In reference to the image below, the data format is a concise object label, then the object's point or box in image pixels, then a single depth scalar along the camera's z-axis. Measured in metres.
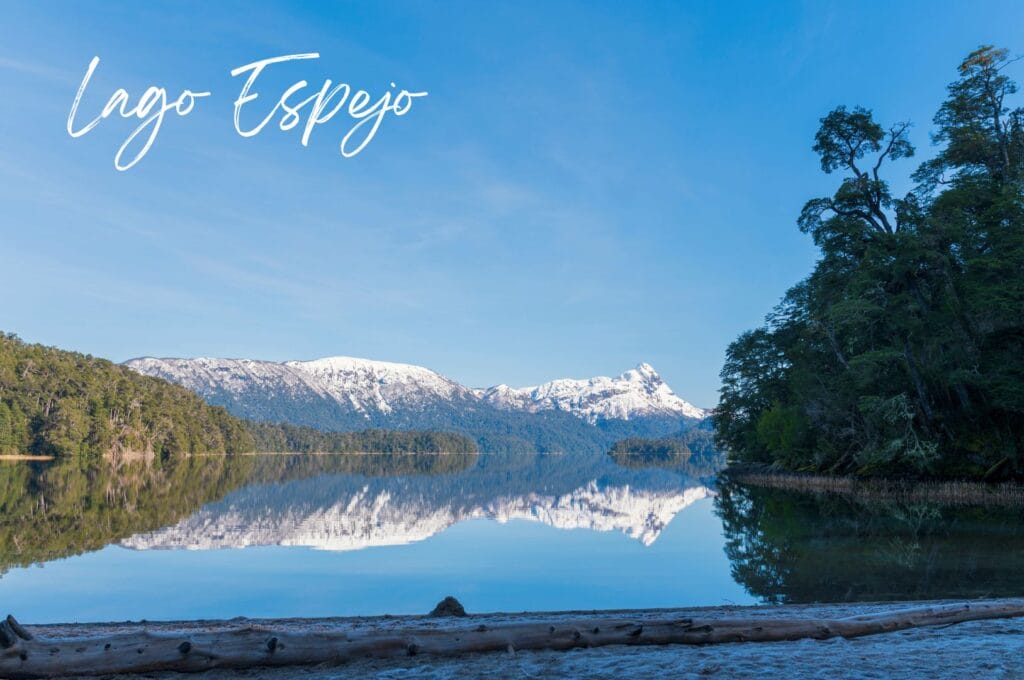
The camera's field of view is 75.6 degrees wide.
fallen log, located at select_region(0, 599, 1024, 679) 6.91
